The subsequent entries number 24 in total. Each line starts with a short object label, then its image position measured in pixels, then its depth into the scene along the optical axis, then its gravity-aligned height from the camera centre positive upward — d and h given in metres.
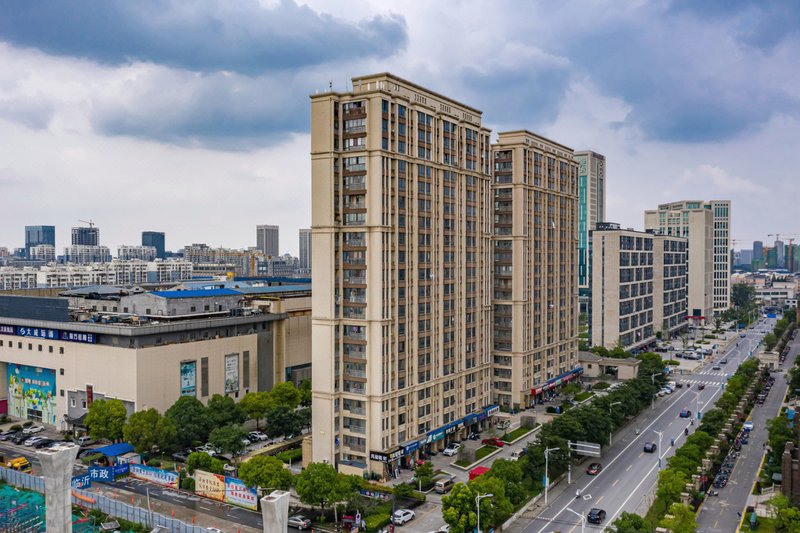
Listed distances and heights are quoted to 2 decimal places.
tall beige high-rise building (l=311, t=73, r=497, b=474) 70.44 -2.08
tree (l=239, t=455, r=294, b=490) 60.09 -20.30
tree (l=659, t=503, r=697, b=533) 50.50 -20.85
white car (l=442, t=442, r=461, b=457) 77.86 -23.53
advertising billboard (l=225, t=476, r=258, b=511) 61.56 -22.83
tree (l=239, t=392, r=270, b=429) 85.38 -19.54
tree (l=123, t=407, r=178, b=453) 73.56 -19.92
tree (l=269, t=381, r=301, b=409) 88.38 -18.90
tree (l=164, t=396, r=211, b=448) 76.25 -19.51
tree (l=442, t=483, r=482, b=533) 51.78 -20.58
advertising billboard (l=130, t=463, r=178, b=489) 67.62 -23.19
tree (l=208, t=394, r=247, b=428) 79.56 -19.32
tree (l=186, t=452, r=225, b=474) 65.94 -21.01
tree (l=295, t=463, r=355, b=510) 57.09 -20.33
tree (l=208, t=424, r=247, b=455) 70.69 -19.99
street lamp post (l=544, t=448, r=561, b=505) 63.73 -21.28
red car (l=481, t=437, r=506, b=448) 82.12 -23.51
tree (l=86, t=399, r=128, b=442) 76.88 -19.46
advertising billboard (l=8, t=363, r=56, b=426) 91.14 -19.48
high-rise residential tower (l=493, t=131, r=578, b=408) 101.88 -1.75
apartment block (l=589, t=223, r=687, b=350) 141.75 -6.94
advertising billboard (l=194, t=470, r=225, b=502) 64.00 -22.79
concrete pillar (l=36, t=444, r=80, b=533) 43.60 -15.46
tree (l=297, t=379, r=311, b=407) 92.87 -19.48
